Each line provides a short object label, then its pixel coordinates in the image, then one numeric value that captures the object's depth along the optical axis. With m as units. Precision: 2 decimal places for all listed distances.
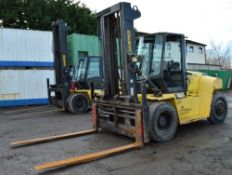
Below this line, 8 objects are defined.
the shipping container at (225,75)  16.67
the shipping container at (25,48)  11.11
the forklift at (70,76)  7.93
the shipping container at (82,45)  13.10
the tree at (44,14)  14.00
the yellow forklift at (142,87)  4.27
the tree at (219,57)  36.36
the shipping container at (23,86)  11.01
